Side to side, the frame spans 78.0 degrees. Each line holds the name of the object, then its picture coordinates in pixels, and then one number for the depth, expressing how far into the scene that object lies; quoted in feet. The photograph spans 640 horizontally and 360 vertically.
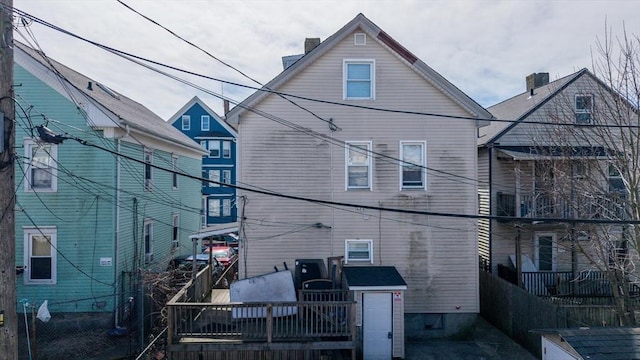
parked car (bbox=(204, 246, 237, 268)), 65.87
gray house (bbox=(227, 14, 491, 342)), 41.42
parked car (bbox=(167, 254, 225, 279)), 53.90
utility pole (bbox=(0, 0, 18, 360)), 17.17
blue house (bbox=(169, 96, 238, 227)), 114.01
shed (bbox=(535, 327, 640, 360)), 22.59
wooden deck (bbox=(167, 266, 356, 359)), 31.71
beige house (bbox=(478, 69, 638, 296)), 38.32
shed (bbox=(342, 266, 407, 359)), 36.22
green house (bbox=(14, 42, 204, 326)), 42.55
